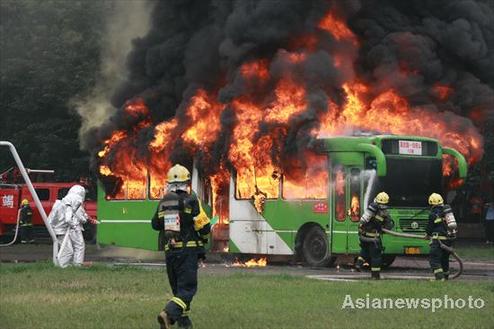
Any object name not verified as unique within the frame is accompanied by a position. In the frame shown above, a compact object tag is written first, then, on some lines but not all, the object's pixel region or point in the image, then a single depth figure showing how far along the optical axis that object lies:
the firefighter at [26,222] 33.12
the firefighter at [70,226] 20.69
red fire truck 35.91
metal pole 20.65
